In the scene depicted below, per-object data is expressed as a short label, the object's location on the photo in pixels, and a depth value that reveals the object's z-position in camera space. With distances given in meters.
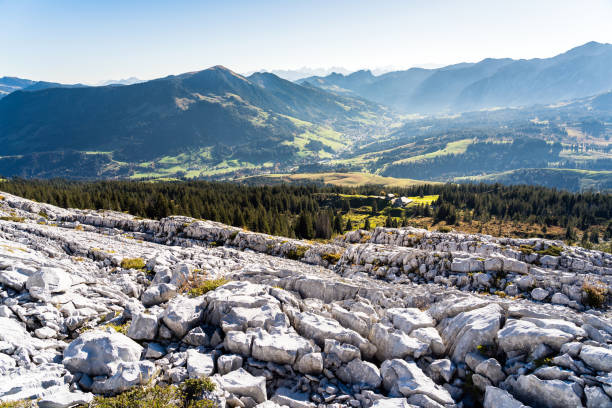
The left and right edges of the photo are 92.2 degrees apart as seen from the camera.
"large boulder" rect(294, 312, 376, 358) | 14.86
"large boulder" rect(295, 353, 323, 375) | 13.44
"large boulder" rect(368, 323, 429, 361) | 14.25
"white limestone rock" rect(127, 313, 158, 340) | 14.88
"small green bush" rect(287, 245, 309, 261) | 46.09
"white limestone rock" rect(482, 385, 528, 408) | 10.78
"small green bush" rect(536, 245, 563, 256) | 36.22
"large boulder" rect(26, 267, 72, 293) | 17.45
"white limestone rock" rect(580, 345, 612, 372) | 11.13
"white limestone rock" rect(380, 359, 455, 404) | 12.03
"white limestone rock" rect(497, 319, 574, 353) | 12.58
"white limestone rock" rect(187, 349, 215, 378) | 12.52
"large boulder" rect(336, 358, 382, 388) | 13.09
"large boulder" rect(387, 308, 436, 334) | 16.17
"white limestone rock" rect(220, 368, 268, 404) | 12.04
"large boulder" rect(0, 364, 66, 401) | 10.38
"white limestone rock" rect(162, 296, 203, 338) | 15.38
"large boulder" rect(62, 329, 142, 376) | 12.25
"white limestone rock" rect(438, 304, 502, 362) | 13.91
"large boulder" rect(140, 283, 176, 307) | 20.12
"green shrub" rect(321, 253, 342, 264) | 42.58
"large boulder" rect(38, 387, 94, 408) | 10.09
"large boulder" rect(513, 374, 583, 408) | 10.57
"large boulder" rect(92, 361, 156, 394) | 11.36
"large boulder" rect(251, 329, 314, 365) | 13.73
